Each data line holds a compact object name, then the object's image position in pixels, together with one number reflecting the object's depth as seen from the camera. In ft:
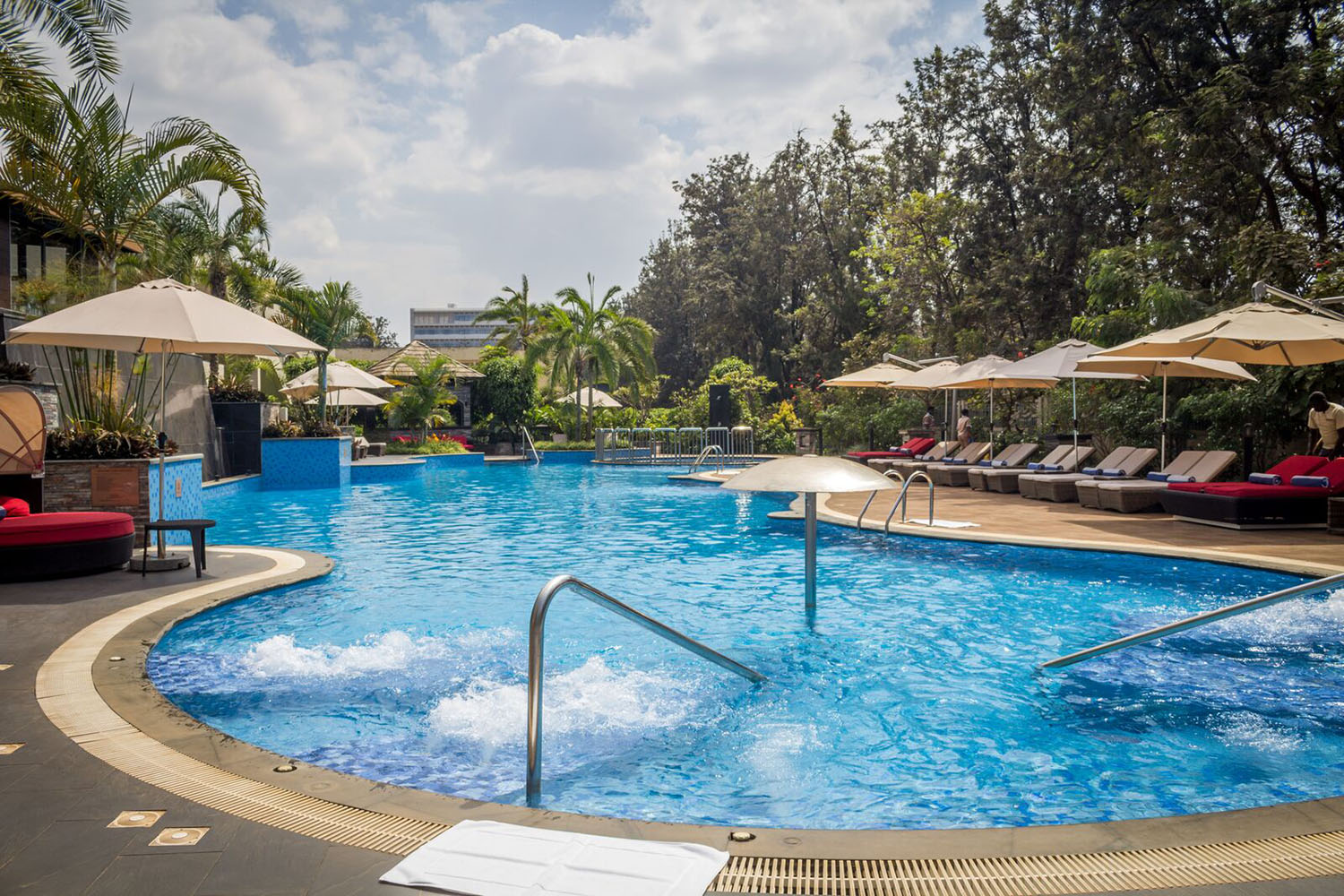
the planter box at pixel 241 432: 66.64
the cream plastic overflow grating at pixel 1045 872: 8.64
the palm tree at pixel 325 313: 94.02
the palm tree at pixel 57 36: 32.65
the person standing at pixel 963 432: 67.87
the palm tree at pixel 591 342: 103.35
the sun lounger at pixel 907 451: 72.08
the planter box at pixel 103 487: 30.25
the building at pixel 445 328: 478.59
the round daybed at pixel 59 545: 24.52
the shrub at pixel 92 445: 30.76
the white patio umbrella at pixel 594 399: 102.63
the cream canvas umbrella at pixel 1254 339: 32.68
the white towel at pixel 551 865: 8.59
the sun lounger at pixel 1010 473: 52.60
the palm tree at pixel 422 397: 101.50
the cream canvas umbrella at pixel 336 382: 73.00
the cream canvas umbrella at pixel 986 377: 55.91
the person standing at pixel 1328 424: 37.81
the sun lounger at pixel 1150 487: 40.57
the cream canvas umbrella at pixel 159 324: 26.35
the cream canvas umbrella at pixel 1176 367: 44.27
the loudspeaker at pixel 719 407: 95.25
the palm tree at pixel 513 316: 127.13
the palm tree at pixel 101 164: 36.63
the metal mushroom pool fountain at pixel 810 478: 20.39
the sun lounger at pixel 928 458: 66.90
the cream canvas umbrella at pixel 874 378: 67.87
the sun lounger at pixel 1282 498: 35.70
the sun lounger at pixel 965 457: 62.18
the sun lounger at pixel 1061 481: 48.32
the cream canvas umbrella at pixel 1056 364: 48.67
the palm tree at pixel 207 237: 72.84
